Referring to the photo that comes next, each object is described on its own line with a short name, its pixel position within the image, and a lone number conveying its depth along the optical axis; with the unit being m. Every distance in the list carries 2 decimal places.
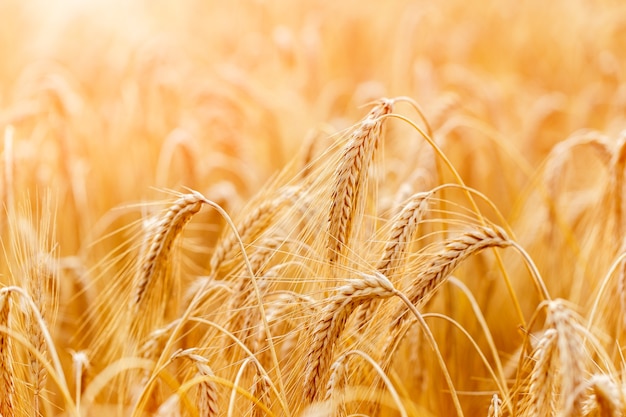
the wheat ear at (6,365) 0.81
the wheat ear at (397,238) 0.83
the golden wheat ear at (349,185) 0.84
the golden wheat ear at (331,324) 0.80
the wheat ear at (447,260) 0.82
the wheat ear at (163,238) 0.84
